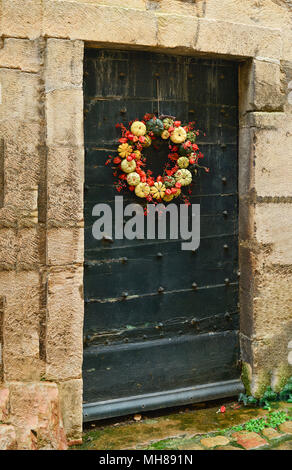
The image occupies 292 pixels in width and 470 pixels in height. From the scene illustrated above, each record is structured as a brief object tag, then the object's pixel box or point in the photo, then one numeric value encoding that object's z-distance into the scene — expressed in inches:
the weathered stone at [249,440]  120.3
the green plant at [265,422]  129.3
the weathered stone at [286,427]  127.0
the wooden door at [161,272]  131.0
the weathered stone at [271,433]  124.3
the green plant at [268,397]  142.6
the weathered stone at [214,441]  121.4
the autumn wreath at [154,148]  130.3
